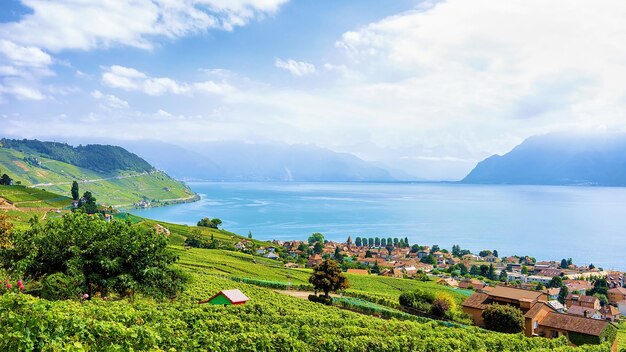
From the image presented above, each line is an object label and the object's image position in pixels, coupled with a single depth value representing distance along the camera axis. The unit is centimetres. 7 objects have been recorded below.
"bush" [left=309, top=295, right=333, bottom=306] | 3637
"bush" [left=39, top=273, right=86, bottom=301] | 1712
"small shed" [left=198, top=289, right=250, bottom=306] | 2277
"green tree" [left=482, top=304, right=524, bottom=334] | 3225
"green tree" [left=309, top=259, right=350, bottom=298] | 3716
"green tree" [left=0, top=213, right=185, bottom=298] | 1912
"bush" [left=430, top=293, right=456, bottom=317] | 3662
